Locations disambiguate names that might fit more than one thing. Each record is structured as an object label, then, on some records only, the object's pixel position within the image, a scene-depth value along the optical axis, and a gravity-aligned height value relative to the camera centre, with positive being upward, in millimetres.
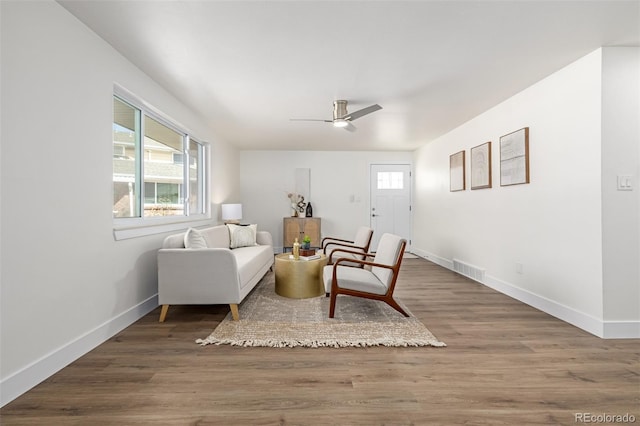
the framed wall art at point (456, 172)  4930 +675
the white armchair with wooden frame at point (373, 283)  2996 -699
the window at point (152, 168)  2975 +545
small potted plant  4000 -409
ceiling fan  3781 +1219
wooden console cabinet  6695 -338
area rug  2482 -1035
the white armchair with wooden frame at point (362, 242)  4203 -419
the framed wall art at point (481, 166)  4176 +659
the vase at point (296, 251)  3778 -480
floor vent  4378 -878
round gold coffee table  3646 -779
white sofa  2840 -609
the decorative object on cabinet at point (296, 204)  6991 +197
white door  7320 +324
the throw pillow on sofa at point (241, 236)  4832 -373
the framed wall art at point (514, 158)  3467 +655
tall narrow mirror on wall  7227 +788
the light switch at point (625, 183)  2627 +253
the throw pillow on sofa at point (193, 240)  3102 -282
